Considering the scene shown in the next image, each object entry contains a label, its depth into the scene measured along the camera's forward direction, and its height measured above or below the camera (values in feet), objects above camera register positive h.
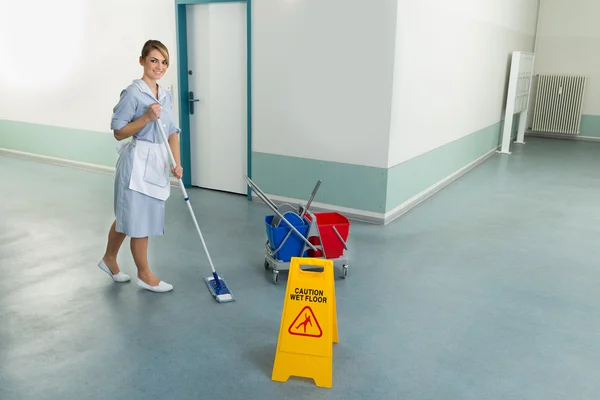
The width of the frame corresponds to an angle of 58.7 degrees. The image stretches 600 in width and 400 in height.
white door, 18.49 -0.64
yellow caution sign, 8.15 -3.79
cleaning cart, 11.83 -3.54
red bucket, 12.09 -3.55
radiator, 35.04 -1.27
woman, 10.14 -1.59
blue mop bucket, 11.84 -3.51
